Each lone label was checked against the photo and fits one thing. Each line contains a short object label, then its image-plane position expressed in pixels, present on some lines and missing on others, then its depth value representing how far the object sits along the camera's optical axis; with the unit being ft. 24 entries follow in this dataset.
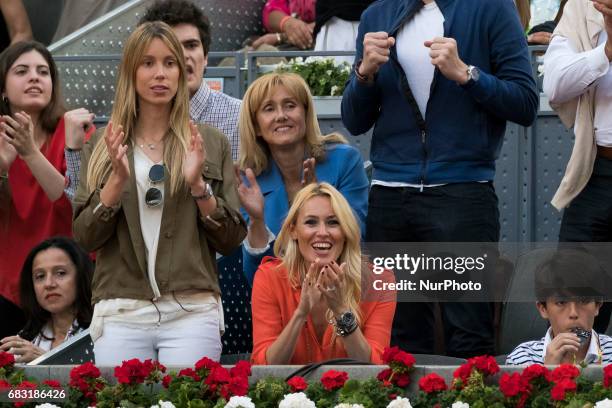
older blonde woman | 45.37
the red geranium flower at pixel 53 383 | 35.40
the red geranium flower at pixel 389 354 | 34.32
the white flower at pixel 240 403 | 33.45
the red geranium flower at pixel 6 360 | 36.63
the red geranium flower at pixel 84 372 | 35.01
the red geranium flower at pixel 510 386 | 33.09
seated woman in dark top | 47.91
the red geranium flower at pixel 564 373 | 33.17
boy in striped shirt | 38.99
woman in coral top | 38.70
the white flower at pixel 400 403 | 33.06
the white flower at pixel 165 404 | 33.94
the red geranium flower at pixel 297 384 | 34.14
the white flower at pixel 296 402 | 33.22
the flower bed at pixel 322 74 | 61.77
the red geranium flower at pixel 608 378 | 32.63
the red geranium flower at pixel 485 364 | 33.71
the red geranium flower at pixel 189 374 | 35.06
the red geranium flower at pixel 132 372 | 34.73
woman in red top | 48.62
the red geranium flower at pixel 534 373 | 33.45
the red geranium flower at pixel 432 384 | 33.73
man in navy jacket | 42.27
